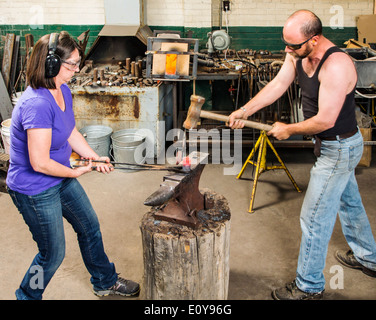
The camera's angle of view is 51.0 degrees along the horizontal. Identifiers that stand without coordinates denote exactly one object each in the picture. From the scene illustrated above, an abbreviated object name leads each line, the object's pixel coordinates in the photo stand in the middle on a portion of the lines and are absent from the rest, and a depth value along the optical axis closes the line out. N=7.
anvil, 2.26
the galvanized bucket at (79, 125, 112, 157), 5.08
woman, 2.15
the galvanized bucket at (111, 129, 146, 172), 5.07
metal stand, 4.18
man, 2.41
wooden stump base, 2.28
